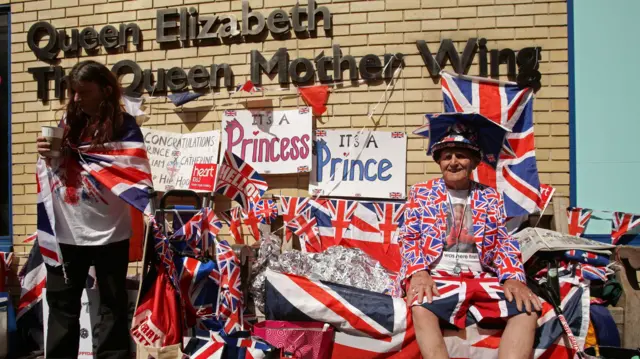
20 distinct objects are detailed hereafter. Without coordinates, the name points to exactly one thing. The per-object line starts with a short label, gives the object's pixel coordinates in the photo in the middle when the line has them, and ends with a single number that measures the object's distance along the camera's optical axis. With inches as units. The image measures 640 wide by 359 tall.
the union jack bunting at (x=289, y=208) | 196.1
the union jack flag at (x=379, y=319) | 121.0
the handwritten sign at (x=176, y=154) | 212.1
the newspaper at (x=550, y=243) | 139.3
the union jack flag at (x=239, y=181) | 197.2
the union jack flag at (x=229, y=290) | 149.3
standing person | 131.9
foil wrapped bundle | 162.4
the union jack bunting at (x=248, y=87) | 206.7
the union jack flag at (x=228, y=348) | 119.6
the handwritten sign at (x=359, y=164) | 199.8
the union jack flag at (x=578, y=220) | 182.5
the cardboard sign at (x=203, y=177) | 197.8
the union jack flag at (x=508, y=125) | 181.0
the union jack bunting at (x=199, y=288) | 151.6
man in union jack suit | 118.4
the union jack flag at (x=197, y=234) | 151.7
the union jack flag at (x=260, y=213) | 192.4
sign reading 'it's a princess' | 205.3
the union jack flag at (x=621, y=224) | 179.0
